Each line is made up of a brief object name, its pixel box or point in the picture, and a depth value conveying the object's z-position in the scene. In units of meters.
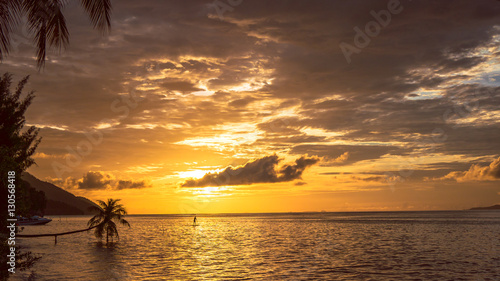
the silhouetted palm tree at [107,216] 55.03
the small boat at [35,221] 106.78
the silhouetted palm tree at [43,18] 10.38
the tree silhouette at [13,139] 15.79
